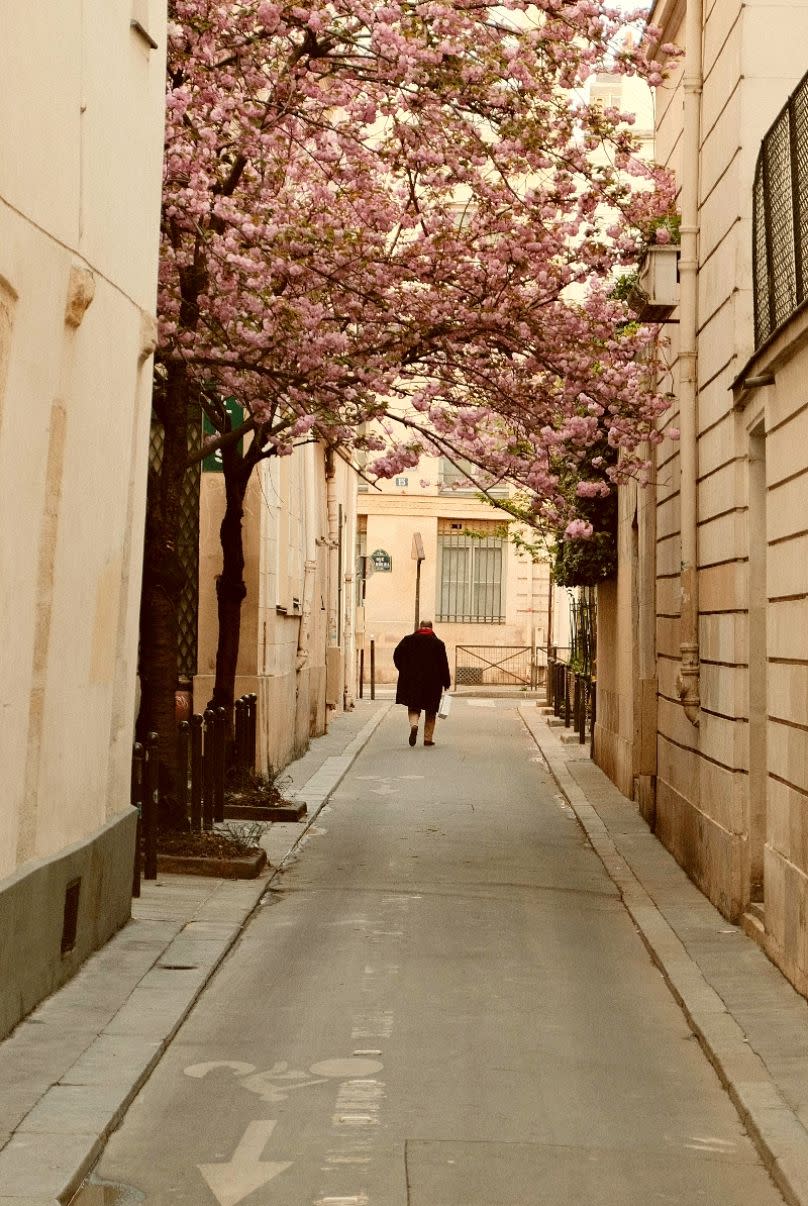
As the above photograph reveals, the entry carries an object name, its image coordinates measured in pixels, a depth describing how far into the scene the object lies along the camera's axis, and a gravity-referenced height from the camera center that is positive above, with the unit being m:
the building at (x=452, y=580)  46.91 +3.28
